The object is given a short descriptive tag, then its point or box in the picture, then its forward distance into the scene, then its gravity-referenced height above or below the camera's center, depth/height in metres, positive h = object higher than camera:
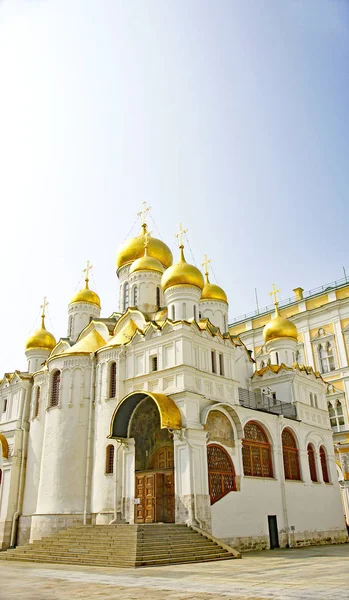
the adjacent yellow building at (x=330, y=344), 29.94 +11.67
